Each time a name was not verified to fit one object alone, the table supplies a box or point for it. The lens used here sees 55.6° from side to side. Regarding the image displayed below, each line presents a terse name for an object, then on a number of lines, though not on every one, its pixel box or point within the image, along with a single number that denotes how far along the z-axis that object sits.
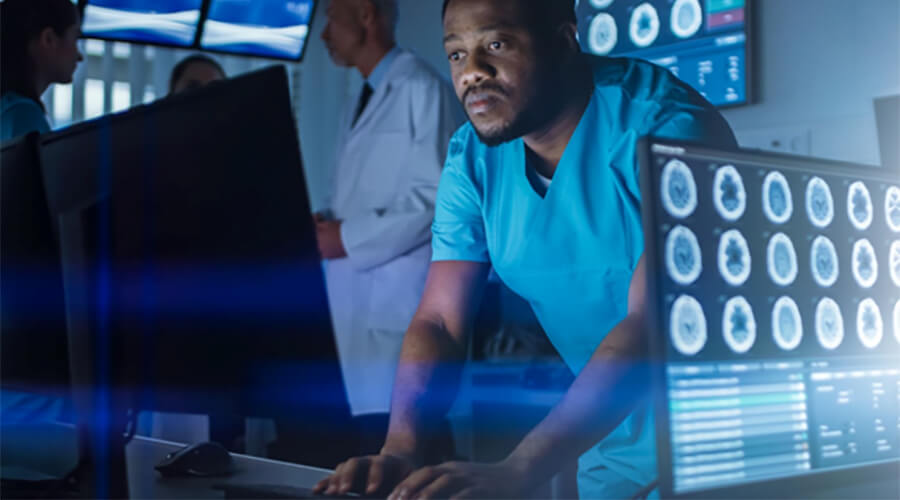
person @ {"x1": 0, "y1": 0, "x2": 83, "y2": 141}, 1.78
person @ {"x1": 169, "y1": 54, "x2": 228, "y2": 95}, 2.85
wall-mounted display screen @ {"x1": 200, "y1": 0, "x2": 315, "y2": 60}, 3.07
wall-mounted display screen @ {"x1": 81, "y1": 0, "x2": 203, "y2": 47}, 2.89
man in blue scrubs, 1.20
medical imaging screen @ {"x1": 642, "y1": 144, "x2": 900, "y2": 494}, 0.65
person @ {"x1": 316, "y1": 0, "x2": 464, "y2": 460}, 2.06
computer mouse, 1.03
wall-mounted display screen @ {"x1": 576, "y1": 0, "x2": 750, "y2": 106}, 1.84
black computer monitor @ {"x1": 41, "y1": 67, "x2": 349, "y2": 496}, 0.71
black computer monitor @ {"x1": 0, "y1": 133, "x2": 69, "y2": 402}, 0.84
